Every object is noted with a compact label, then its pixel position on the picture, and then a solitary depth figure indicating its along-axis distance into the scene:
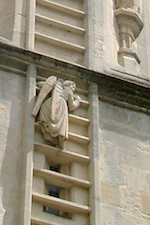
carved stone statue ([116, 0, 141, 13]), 13.96
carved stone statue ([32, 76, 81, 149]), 11.84
